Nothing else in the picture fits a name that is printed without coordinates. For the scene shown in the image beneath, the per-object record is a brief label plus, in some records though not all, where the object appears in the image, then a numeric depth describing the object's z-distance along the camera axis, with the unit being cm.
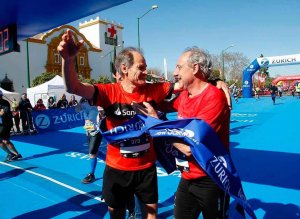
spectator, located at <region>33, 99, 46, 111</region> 1499
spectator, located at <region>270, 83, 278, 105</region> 2441
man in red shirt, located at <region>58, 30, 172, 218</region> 263
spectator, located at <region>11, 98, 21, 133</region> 1347
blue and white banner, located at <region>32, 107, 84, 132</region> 1341
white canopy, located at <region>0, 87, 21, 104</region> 2067
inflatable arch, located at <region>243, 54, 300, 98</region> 2911
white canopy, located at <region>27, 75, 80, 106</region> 2103
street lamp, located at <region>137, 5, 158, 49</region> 2304
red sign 5175
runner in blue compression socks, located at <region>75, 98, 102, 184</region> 563
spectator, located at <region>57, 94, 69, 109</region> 1689
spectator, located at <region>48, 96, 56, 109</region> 1702
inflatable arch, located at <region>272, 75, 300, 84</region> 5354
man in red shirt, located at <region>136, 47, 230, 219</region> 221
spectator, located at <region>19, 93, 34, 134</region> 1307
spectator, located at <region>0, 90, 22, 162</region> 730
